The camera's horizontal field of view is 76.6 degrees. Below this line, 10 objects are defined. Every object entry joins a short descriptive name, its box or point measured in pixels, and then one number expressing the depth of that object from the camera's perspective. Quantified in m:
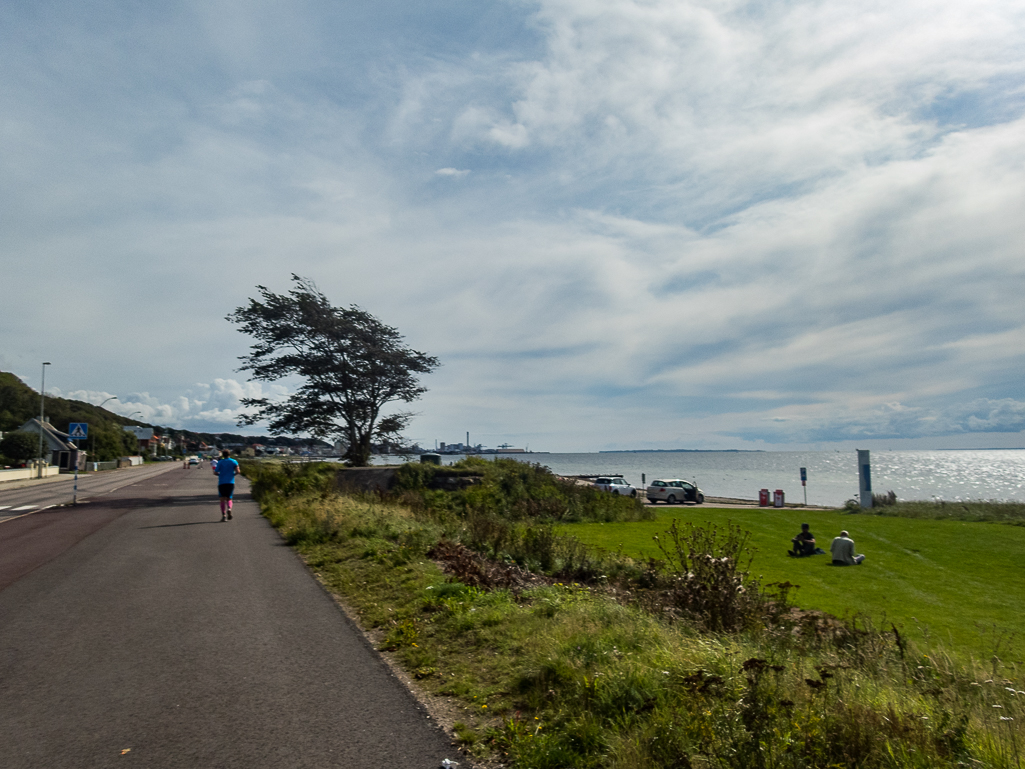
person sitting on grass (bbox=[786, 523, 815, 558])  19.25
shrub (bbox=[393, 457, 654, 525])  25.25
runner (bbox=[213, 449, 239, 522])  18.03
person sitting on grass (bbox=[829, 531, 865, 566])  17.42
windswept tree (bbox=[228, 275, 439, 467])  33.28
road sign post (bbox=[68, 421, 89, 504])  29.43
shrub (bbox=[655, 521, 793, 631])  7.46
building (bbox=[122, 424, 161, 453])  143.05
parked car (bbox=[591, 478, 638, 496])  44.34
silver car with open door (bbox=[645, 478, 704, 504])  43.31
